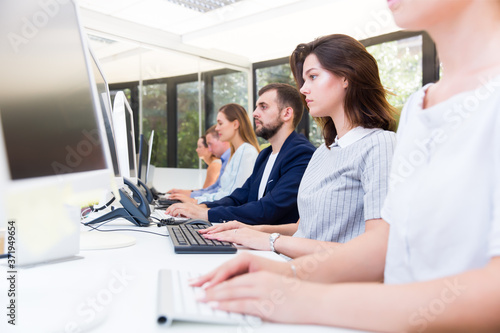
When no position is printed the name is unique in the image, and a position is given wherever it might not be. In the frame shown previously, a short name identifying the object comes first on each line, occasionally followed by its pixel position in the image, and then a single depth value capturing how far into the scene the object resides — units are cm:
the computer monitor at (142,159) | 256
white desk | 51
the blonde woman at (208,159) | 445
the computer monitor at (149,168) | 298
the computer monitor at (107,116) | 117
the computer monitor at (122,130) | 158
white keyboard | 50
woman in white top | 50
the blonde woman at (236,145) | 321
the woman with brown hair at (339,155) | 116
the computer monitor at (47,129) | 55
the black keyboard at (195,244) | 101
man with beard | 189
